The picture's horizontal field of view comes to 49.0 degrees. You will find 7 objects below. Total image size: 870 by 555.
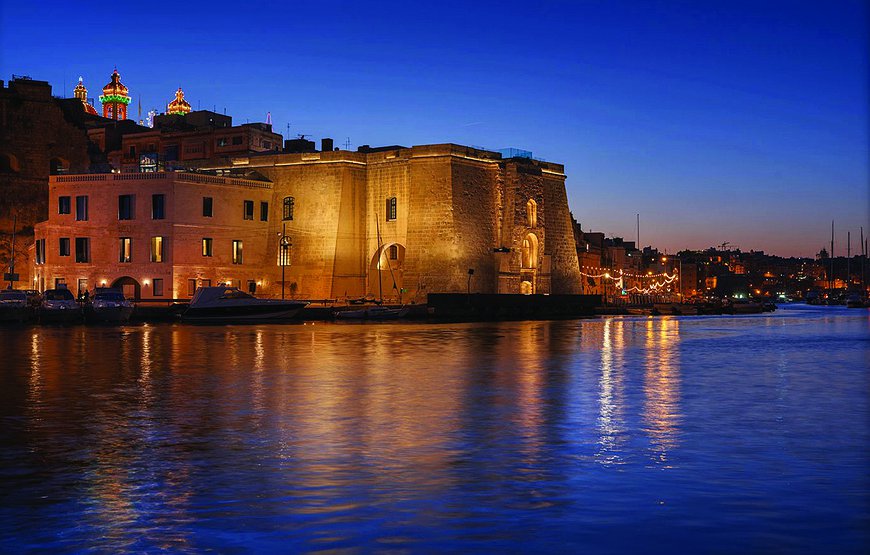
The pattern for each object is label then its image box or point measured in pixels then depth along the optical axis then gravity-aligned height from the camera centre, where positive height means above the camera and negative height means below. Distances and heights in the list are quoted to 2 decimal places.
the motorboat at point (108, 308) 46.69 -0.38
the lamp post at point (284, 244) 65.56 +3.78
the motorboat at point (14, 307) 46.28 -0.30
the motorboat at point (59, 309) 47.53 -0.42
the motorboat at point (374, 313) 55.19 -0.89
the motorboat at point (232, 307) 48.78 -0.43
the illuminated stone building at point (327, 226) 59.22 +4.82
